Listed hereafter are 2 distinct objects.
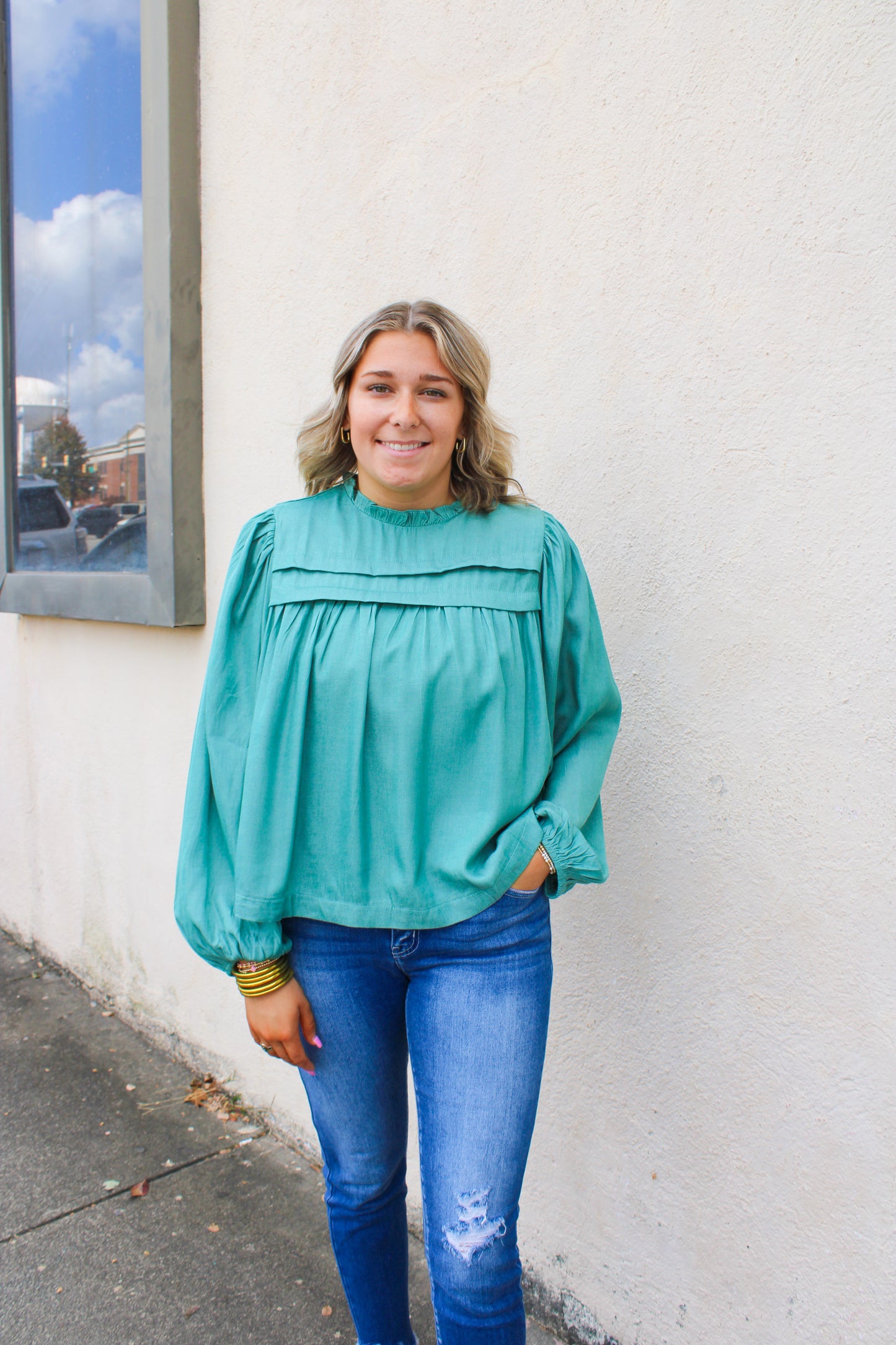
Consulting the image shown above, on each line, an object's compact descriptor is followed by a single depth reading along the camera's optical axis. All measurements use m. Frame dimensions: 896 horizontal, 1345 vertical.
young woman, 1.57
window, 3.13
